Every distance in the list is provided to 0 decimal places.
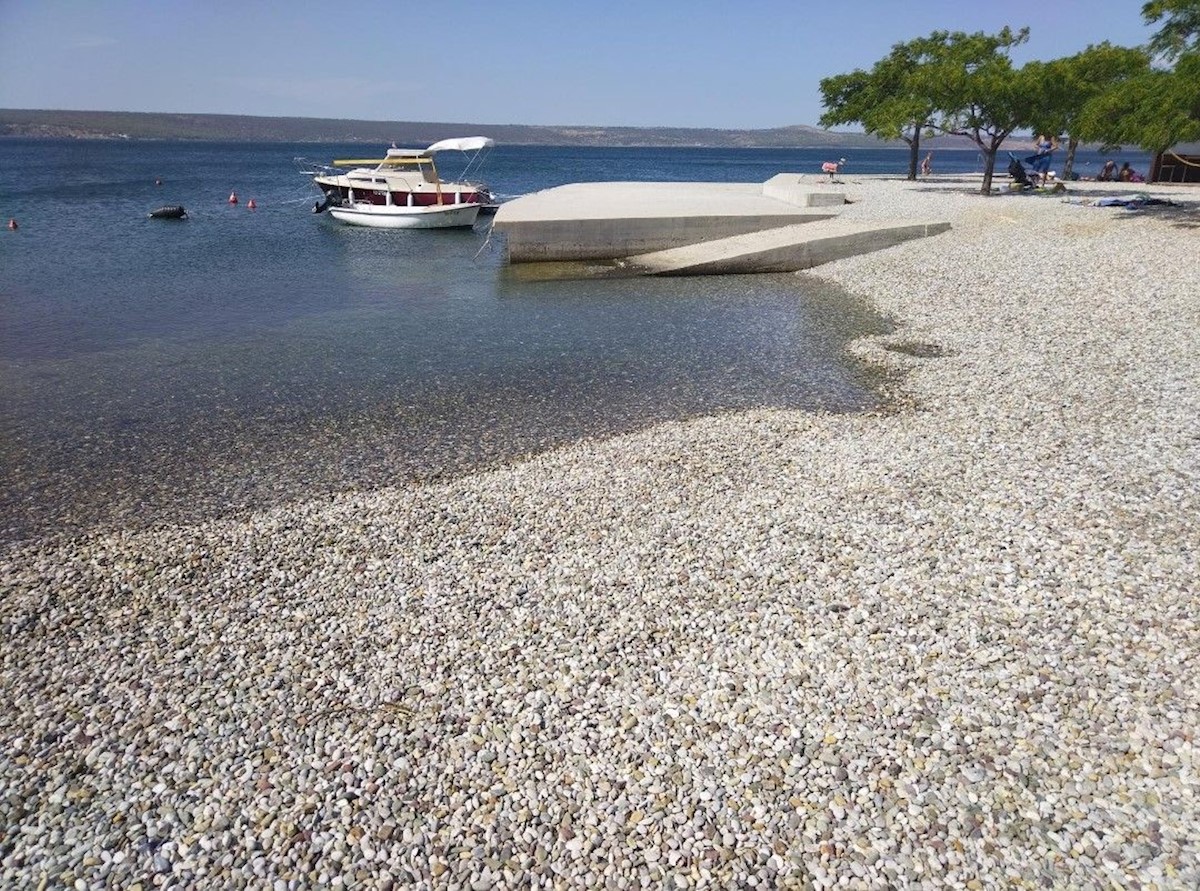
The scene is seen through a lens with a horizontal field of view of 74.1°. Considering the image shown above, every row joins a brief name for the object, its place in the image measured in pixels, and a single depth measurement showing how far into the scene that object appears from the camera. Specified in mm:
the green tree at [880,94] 41062
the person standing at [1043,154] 40375
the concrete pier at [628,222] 27406
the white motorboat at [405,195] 37156
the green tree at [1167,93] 20953
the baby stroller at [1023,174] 40562
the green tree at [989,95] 34125
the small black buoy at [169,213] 43250
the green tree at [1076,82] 34906
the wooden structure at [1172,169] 40719
